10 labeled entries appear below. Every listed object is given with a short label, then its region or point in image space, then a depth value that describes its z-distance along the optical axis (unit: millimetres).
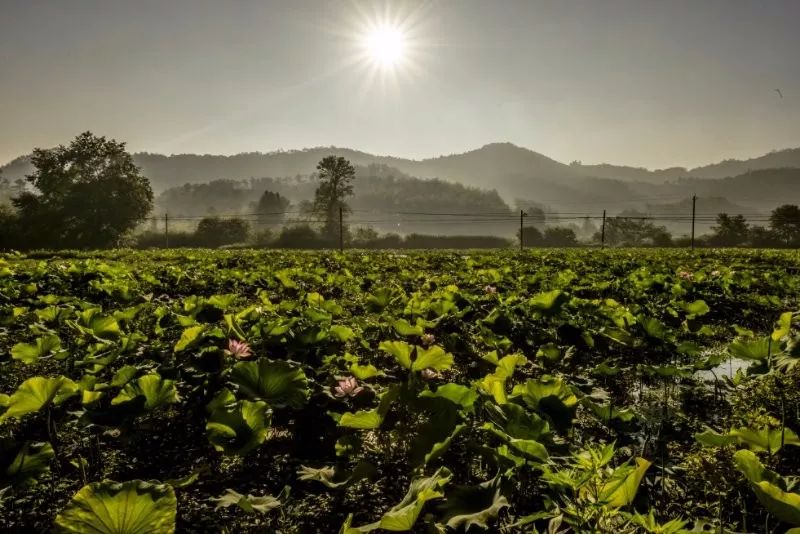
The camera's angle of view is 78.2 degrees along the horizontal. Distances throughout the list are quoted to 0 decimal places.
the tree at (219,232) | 59531
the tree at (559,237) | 79938
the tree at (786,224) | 60594
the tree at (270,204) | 116062
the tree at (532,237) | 83250
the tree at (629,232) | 93875
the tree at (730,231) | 65125
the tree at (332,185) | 71875
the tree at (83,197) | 42500
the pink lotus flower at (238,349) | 2459
